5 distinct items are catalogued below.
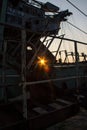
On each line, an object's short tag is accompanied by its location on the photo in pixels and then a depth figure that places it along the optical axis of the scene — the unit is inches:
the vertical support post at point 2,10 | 311.3
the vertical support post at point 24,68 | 138.6
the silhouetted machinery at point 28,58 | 144.6
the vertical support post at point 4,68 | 192.1
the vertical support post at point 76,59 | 195.3
